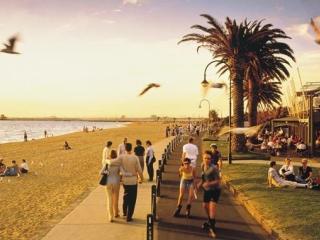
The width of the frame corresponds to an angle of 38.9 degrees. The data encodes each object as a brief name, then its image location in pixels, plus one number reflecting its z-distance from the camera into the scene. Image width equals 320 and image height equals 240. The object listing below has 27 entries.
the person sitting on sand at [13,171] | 23.39
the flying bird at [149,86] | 12.21
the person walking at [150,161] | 18.30
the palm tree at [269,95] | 51.48
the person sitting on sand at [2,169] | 23.24
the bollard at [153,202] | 11.08
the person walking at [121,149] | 16.55
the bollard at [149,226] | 8.16
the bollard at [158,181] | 14.72
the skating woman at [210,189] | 10.34
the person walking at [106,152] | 15.26
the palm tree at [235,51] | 30.14
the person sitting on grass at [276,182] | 16.08
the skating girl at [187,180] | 11.71
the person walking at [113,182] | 11.39
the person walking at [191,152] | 15.05
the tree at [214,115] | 89.06
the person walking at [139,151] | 17.28
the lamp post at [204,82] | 23.80
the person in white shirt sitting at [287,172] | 16.95
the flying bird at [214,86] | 23.44
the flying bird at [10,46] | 9.77
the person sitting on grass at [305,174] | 16.77
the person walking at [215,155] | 16.48
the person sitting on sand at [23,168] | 24.11
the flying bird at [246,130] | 16.88
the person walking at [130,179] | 11.30
